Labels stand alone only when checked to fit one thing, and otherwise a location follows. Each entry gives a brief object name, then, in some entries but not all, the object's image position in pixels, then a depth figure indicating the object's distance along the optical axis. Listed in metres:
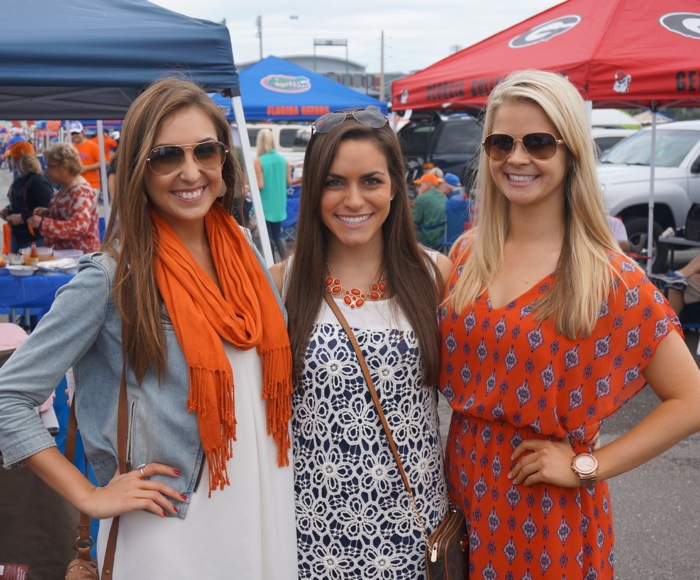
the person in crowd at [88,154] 12.91
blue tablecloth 5.89
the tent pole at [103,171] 9.17
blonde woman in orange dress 1.89
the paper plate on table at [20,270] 5.86
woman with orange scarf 1.67
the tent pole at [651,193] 8.48
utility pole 48.61
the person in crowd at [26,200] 8.63
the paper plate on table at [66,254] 6.68
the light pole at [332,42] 74.44
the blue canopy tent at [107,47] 3.60
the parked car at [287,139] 18.90
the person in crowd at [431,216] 9.41
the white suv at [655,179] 10.26
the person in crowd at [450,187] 10.61
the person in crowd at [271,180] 11.28
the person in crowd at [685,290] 7.38
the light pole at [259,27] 72.12
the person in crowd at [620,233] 6.74
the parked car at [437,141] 15.98
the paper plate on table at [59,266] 6.07
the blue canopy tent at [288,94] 13.05
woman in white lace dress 2.01
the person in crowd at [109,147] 16.86
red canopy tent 5.97
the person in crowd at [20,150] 9.41
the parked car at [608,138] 18.30
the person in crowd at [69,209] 7.16
